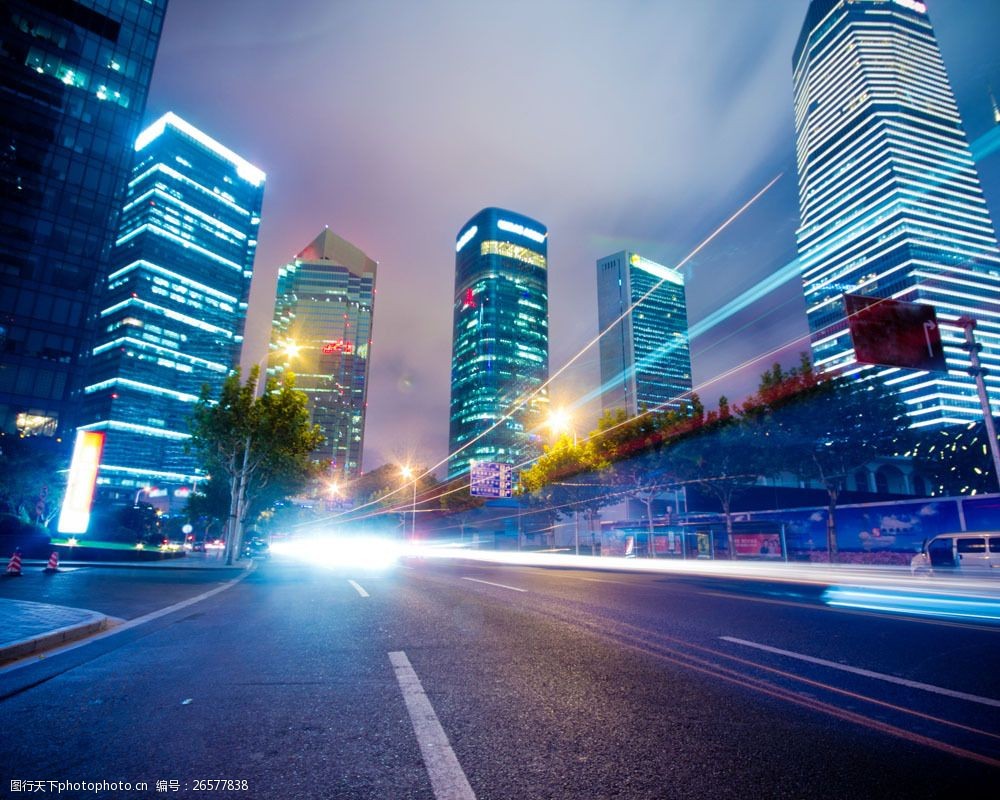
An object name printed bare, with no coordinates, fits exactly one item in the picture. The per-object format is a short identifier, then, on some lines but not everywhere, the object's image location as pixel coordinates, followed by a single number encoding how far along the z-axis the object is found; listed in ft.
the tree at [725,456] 109.29
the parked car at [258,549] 147.74
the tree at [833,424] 103.04
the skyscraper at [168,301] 394.93
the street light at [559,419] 132.57
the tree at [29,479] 116.57
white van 44.86
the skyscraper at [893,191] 488.44
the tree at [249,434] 97.81
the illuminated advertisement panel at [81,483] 70.18
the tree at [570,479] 148.05
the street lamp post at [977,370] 59.11
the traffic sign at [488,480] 169.27
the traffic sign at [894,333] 44.32
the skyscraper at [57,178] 189.78
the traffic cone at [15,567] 48.62
